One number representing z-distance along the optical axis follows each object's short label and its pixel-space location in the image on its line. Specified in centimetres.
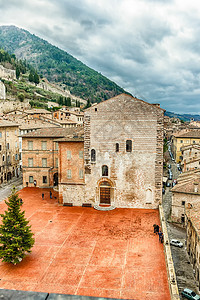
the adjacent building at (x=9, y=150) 4784
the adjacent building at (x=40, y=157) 4237
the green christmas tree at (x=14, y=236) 1934
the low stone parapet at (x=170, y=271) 1565
